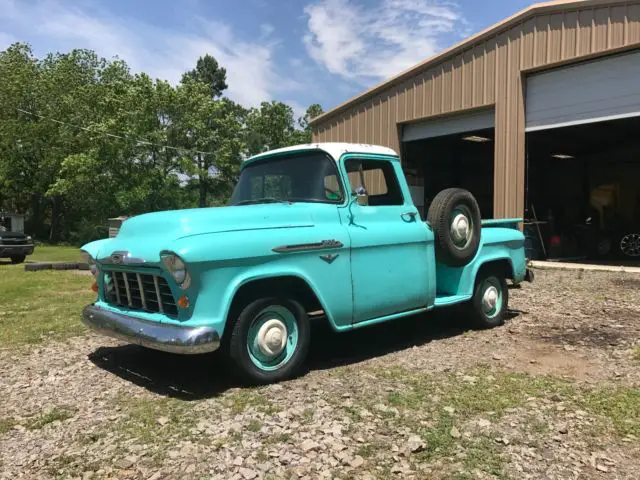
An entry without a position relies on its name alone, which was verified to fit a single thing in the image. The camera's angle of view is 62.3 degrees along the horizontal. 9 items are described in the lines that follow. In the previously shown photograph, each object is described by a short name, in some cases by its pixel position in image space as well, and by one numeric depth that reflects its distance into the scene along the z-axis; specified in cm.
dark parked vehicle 1639
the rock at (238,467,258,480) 293
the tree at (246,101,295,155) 4716
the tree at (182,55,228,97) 4928
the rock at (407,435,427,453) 323
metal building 1142
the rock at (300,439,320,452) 324
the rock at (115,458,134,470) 306
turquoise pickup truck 398
